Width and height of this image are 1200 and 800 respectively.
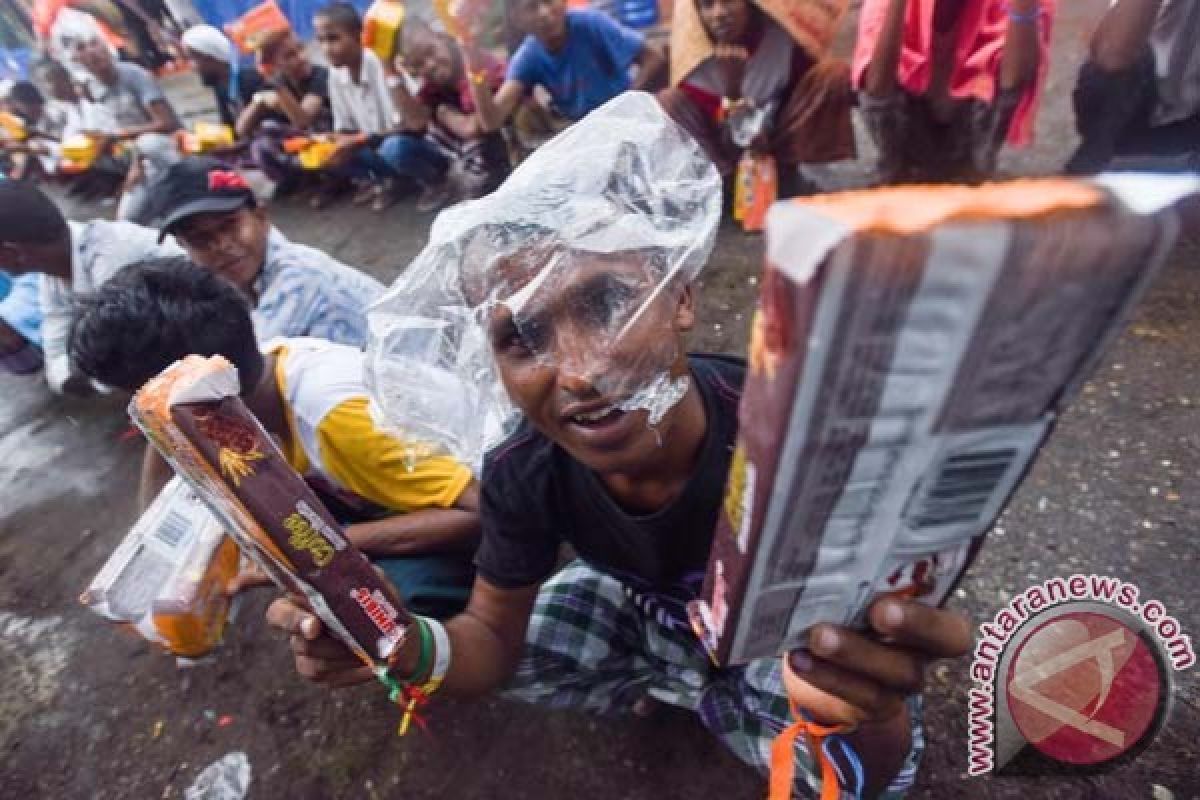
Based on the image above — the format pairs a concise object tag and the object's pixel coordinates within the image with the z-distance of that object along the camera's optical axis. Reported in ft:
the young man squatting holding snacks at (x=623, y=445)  3.18
